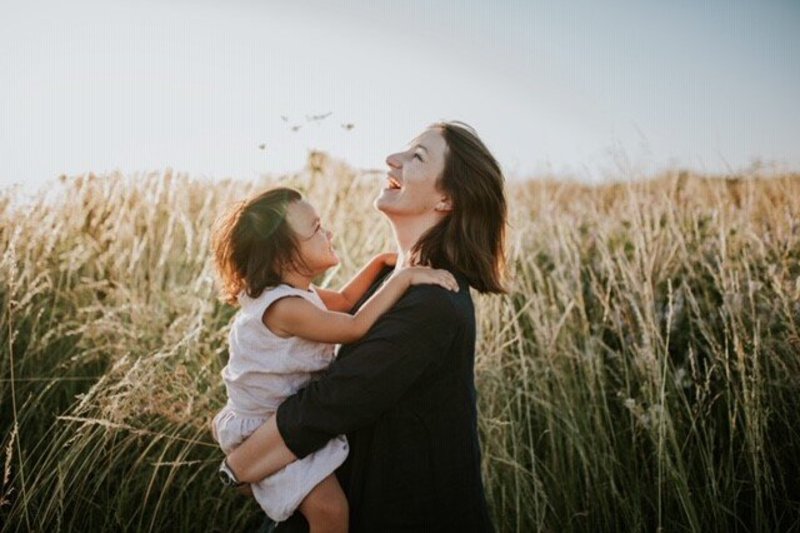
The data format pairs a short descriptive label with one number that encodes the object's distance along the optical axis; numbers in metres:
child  1.70
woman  1.61
